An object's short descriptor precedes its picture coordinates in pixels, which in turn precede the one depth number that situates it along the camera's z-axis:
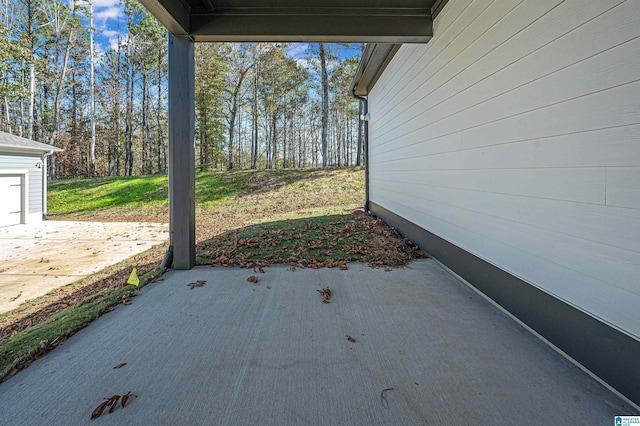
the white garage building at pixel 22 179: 9.74
